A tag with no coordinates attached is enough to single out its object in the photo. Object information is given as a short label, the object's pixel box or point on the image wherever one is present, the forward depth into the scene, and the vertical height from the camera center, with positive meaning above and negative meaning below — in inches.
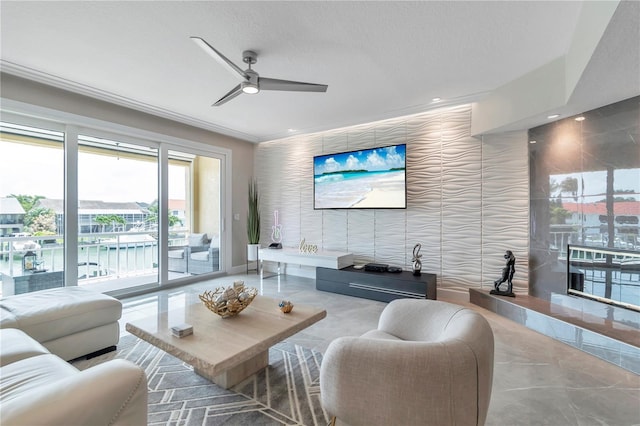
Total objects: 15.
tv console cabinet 140.4 -37.9
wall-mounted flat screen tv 162.4 +20.3
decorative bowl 81.0 -25.5
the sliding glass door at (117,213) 146.5 -0.3
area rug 62.9 -45.3
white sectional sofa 34.3 -24.8
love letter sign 185.2 -23.7
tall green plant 213.2 -7.2
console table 167.9 -28.2
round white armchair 43.9 -26.9
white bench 76.6 -30.3
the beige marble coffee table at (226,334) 60.6 -30.1
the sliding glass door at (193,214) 180.5 -1.0
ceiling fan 95.8 +43.6
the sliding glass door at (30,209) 122.8 +1.6
